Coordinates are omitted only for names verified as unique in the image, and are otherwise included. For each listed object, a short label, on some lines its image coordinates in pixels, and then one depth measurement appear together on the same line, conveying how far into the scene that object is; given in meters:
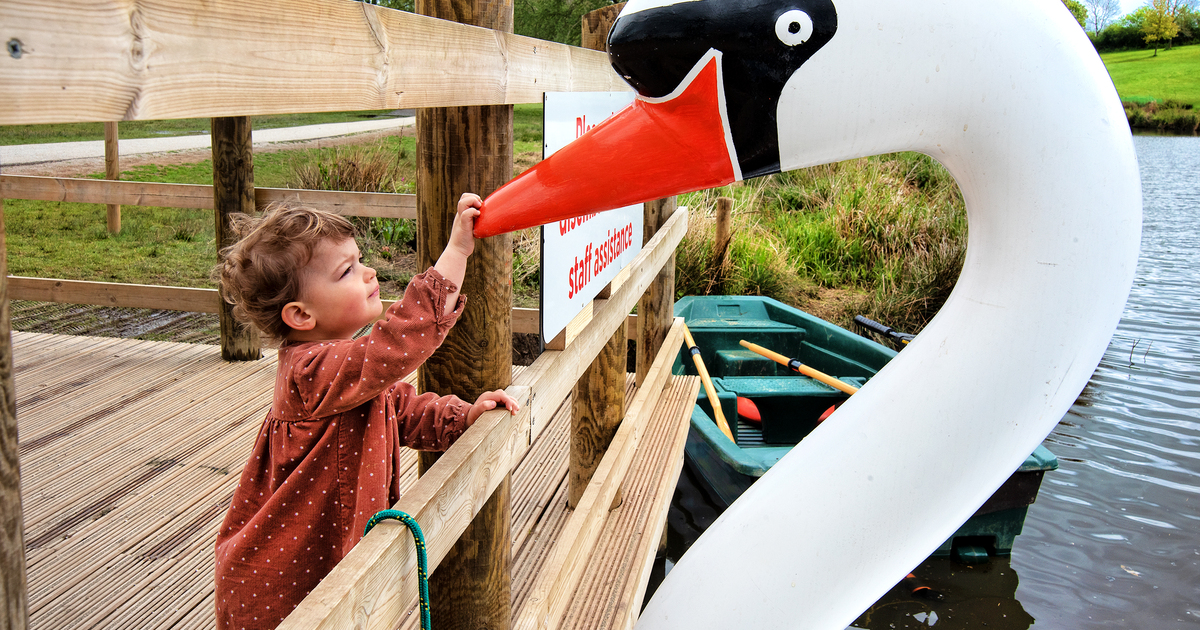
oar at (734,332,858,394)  5.09
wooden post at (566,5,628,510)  3.28
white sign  1.99
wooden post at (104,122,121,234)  7.57
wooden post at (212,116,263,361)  4.19
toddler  1.43
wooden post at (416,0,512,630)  1.64
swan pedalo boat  1.16
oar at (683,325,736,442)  4.98
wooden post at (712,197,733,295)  8.12
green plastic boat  4.56
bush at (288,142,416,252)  8.59
